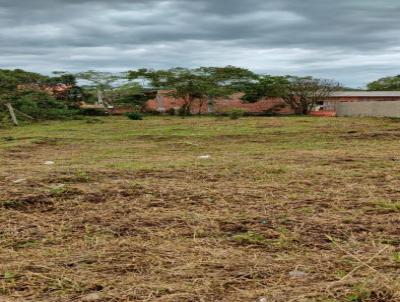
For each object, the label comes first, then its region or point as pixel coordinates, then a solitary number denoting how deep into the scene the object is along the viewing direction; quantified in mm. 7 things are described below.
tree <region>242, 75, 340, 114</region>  34281
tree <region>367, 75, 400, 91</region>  47750
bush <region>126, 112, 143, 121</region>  26641
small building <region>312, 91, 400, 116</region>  31078
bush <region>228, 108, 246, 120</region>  27609
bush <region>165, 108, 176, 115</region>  33606
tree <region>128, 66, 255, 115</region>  33688
